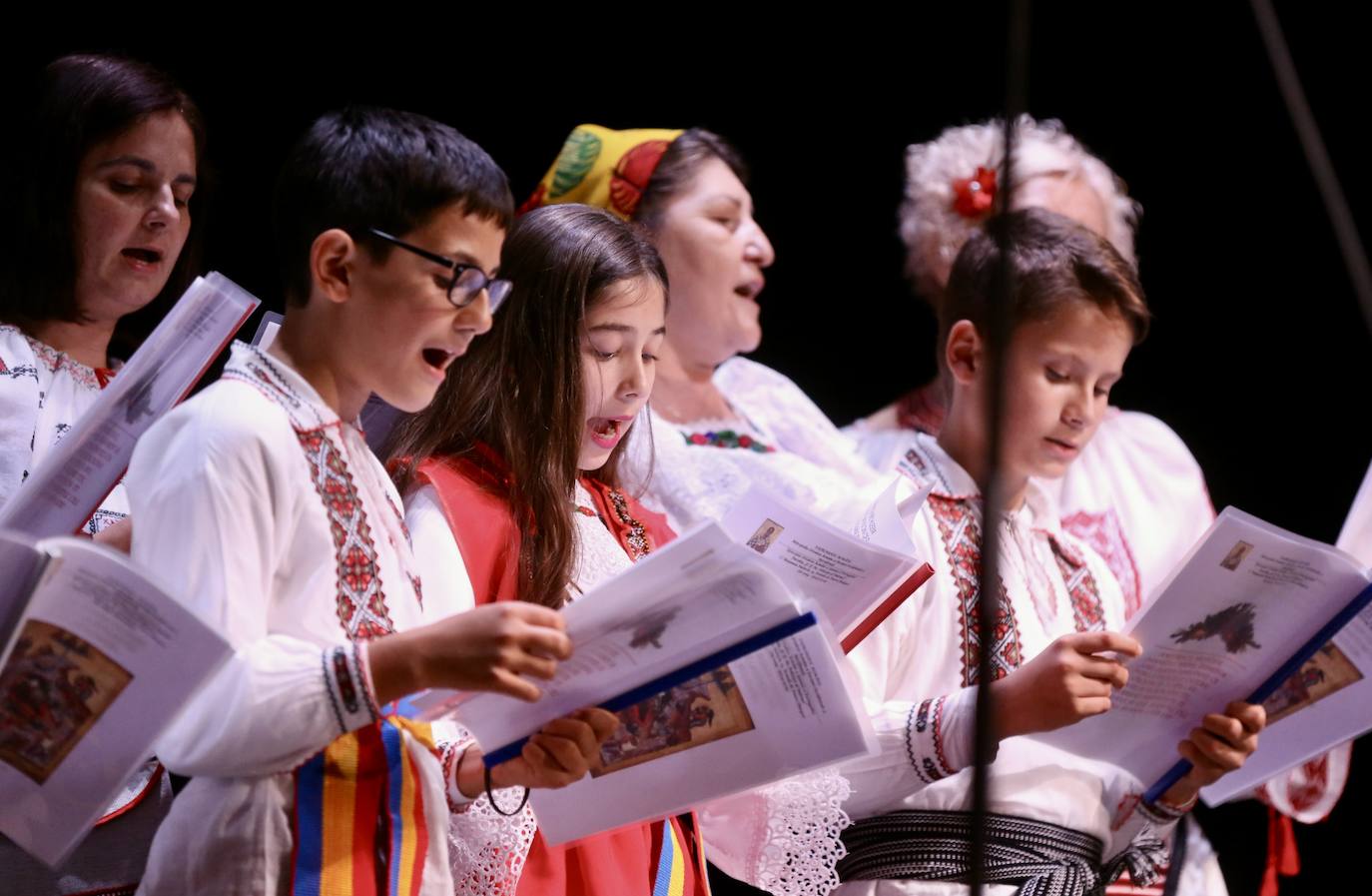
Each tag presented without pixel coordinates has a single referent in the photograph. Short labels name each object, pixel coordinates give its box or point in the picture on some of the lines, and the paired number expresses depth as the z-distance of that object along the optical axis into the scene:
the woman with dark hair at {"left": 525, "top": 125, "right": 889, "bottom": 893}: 6.12
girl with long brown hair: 5.58
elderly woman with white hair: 6.24
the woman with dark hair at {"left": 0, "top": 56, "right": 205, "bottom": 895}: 5.68
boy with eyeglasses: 5.27
